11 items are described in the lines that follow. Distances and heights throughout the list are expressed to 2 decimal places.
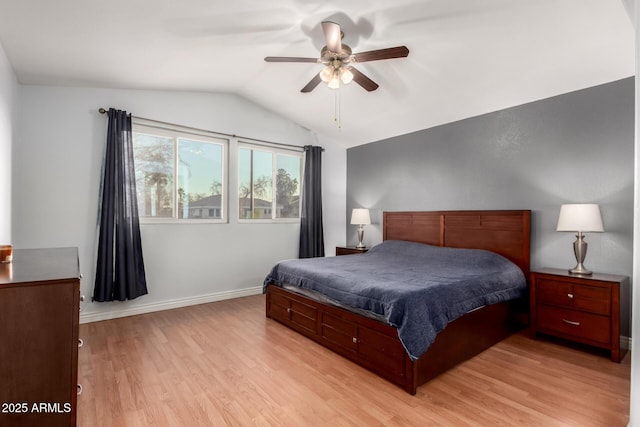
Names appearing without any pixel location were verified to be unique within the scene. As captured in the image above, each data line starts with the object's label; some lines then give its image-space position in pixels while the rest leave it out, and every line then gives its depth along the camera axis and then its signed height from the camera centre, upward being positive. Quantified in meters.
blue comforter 2.11 -0.59
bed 2.17 -0.89
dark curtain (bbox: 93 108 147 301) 3.32 -0.14
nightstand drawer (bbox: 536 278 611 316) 2.55 -0.72
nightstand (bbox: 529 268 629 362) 2.52 -0.81
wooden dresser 1.27 -0.58
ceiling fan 2.23 +1.19
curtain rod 3.40 +1.06
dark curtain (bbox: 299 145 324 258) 4.97 +0.06
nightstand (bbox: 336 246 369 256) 4.79 -0.61
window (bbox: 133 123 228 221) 3.80 +0.47
